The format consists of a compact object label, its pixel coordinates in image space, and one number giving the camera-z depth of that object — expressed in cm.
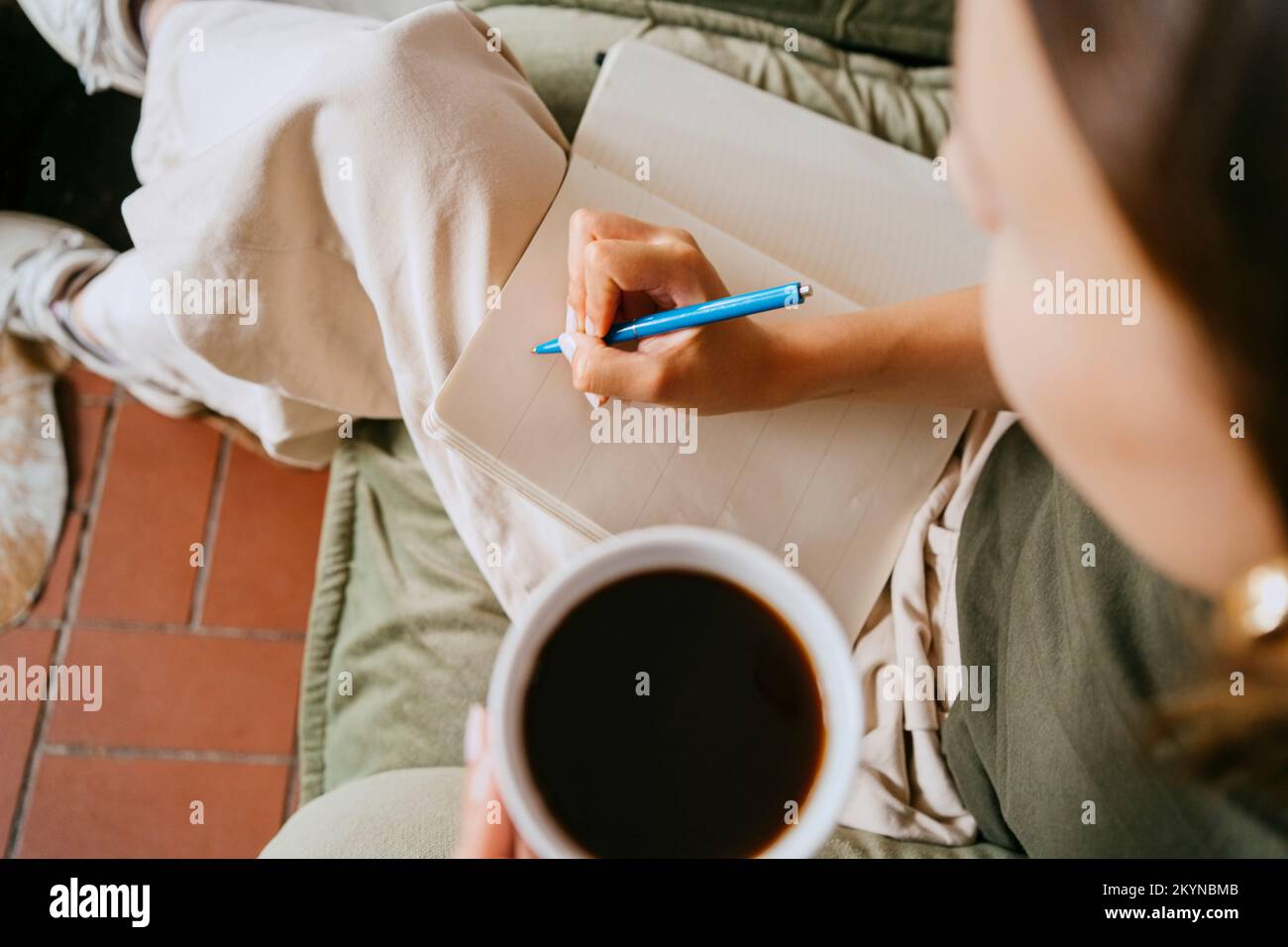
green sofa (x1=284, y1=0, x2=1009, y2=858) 86
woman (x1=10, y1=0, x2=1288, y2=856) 30
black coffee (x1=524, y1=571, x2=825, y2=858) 42
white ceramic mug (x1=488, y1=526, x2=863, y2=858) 38
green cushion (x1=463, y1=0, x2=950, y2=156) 94
